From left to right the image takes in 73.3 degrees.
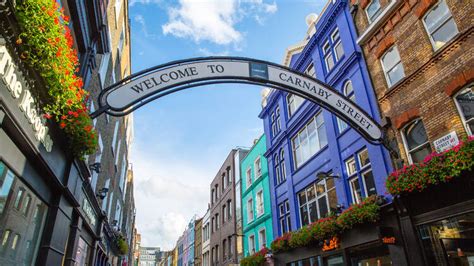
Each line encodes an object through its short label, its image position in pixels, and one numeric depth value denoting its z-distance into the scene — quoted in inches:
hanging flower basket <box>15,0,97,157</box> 165.6
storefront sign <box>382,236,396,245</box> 388.2
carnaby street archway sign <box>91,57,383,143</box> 233.5
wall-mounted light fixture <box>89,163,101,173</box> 389.6
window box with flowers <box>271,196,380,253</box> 429.4
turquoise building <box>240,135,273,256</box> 860.6
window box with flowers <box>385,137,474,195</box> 301.0
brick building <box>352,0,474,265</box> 340.5
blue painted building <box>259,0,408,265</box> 502.0
